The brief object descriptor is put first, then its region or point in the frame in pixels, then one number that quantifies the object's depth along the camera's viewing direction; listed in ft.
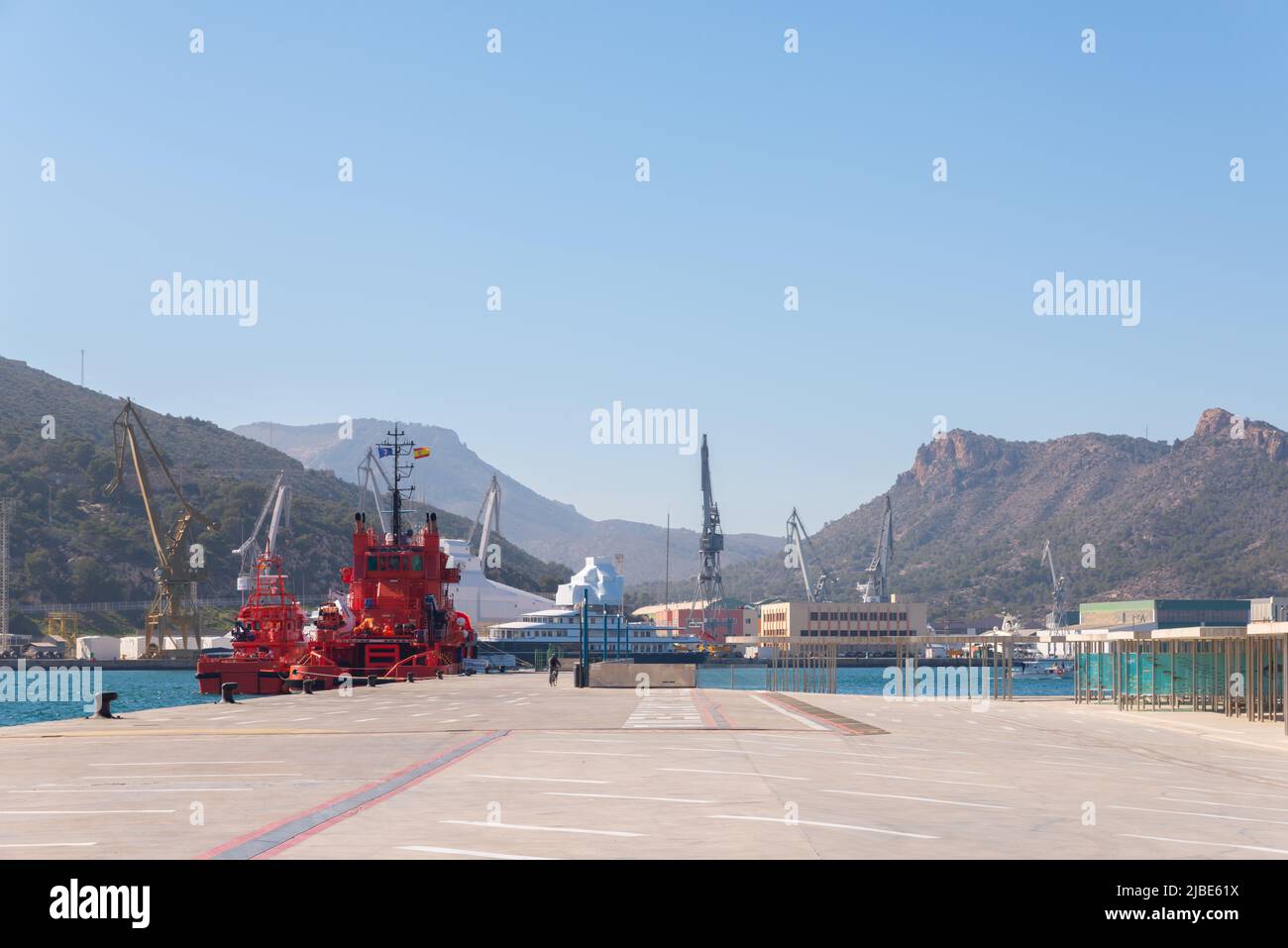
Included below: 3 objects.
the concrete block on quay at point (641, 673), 277.85
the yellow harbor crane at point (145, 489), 628.69
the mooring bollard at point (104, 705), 151.02
